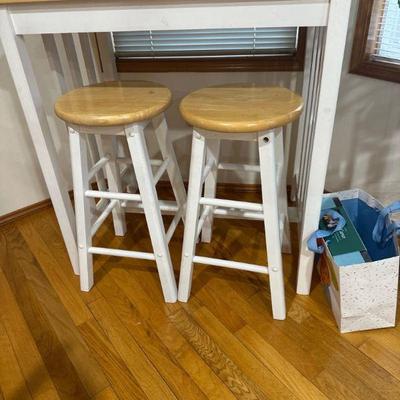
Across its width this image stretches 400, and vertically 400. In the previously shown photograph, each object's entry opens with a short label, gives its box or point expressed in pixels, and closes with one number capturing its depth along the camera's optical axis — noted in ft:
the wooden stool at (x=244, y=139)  3.09
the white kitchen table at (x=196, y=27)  2.85
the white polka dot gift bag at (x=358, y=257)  3.42
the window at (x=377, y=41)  4.27
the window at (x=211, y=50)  4.89
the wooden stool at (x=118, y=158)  3.38
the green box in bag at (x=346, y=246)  3.83
